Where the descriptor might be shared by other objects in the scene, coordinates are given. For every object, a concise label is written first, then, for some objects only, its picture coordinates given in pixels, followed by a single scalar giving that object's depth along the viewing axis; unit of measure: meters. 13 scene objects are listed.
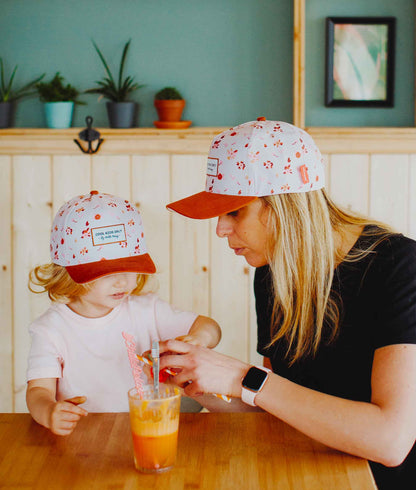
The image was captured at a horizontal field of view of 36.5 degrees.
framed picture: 2.25
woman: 1.17
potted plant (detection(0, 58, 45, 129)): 2.28
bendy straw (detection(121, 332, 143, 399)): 1.08
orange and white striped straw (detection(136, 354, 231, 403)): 1.18
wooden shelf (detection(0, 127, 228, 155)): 2.24
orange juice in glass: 1.06
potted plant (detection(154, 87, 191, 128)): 2.23
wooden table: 1.03
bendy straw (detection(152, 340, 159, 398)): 1.08
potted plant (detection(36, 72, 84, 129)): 2.25
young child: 1.53
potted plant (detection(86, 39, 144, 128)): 2.26
